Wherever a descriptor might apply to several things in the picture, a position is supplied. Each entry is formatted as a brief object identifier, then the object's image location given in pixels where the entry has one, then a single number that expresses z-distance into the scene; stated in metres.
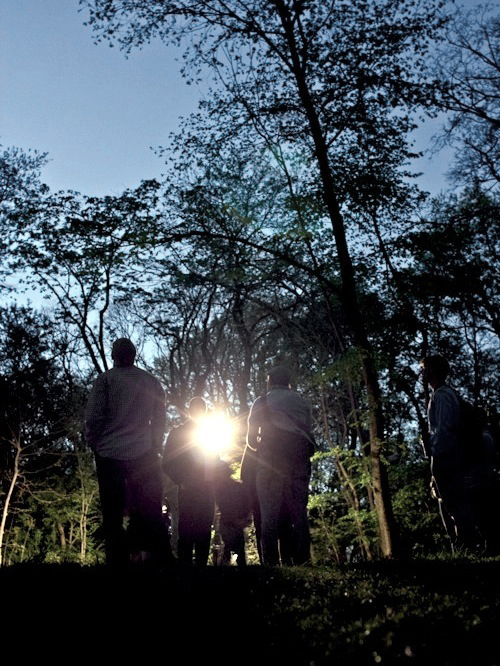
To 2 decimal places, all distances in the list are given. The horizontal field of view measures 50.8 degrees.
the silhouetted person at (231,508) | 7.48
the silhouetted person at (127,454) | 4.95
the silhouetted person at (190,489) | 6.64
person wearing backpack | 5.66
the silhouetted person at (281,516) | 6.10
